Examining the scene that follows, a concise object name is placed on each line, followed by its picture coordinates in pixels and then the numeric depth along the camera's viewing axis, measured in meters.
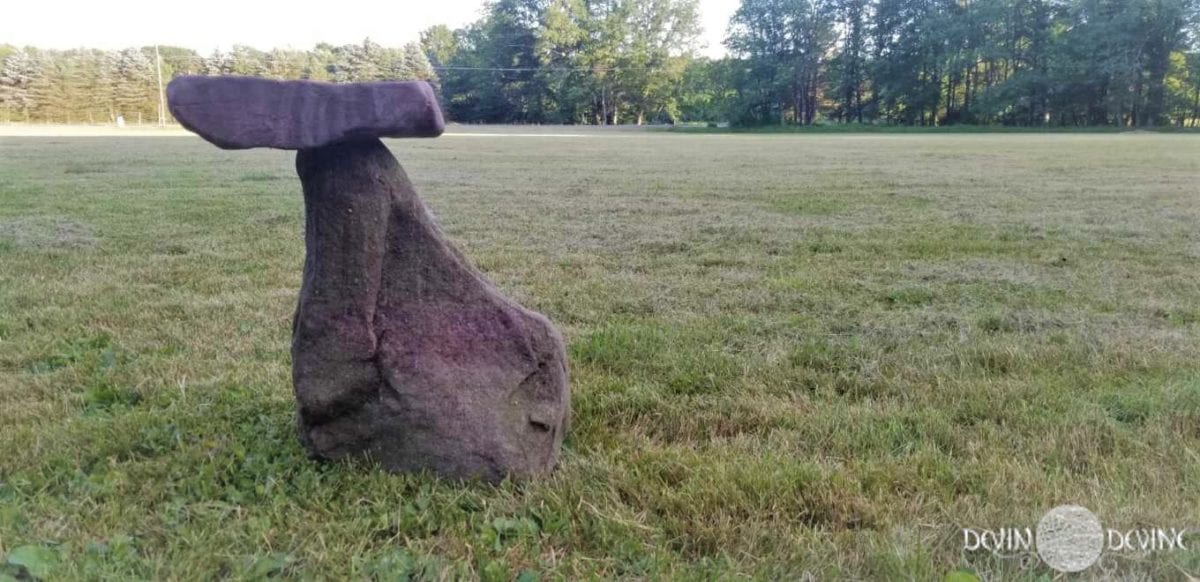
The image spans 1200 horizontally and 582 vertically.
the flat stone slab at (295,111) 2.51
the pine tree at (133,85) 60.94
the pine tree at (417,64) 69.62
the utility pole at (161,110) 56.51
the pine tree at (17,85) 57.44
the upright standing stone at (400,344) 2.85
